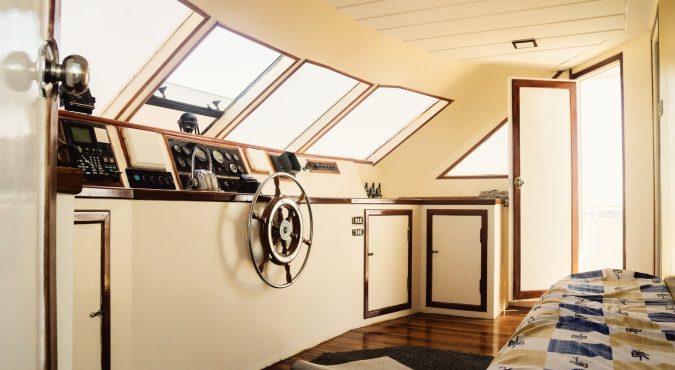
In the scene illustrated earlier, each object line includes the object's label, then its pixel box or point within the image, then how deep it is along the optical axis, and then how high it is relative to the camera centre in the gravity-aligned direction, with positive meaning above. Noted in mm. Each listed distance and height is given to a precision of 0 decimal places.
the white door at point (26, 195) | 474 -5
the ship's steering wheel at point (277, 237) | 2715 -256
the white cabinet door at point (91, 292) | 1750 -352
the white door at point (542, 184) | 4379 +44
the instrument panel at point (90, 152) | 2359 +177
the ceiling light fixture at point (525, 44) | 3746 +1066
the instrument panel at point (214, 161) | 2992 +180
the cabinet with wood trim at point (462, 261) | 4285 -600
